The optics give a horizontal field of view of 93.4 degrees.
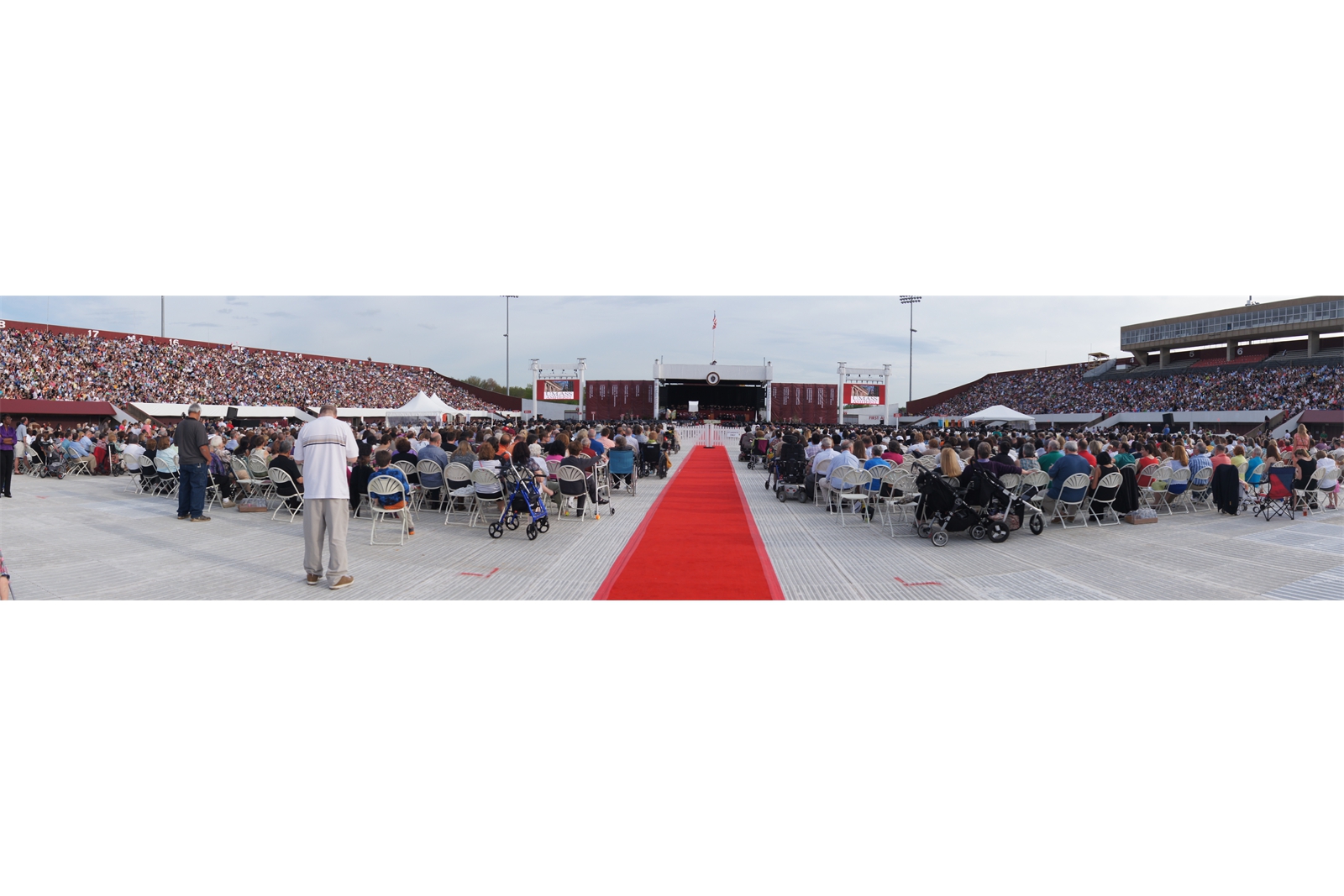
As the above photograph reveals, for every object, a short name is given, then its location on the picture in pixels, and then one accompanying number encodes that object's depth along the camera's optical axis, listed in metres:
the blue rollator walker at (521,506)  7.61
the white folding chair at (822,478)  10.43
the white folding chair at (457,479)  8.59
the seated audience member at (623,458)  12.05
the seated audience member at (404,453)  9.77
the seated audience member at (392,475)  7.44
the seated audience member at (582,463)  9.39
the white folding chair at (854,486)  9.08
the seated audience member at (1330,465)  10.00
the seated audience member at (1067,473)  8.34
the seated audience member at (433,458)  9.51
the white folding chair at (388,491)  7.33
